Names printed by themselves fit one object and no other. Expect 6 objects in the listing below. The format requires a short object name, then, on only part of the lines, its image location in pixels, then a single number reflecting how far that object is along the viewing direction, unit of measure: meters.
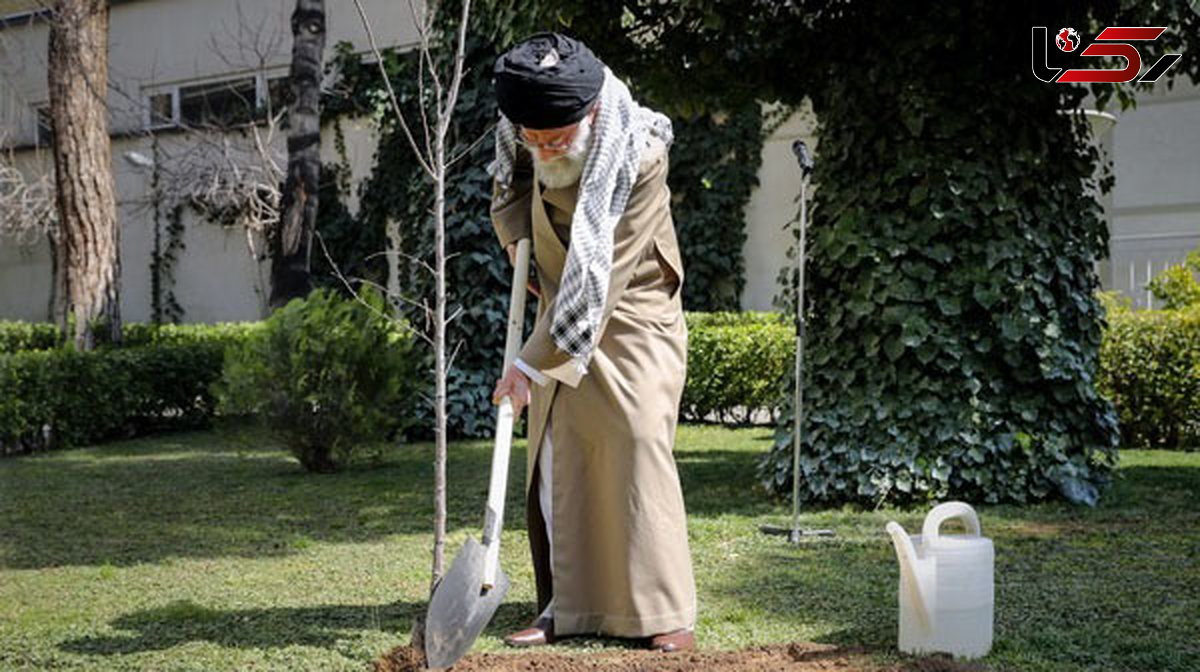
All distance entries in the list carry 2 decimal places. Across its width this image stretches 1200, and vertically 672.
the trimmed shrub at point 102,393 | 10.77
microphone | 5.74
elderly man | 3.68
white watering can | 3.70
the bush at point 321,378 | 8.62
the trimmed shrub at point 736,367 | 12.23
